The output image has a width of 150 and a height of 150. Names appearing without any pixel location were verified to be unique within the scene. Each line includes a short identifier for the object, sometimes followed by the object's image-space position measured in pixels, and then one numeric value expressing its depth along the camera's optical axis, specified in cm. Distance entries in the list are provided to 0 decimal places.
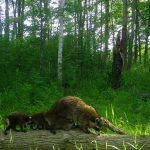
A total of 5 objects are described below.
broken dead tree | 1380
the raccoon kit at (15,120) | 479
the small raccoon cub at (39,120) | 491
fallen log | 448
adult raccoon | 491
